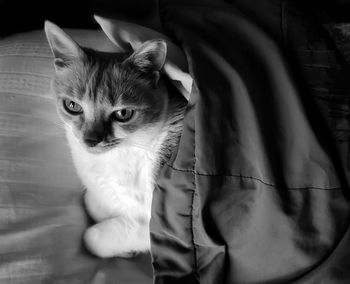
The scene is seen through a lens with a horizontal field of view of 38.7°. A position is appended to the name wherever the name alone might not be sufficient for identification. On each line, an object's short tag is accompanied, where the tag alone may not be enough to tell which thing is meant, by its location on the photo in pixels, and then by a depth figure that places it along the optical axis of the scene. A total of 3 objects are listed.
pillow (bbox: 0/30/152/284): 0.38
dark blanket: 0.34
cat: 0.36
